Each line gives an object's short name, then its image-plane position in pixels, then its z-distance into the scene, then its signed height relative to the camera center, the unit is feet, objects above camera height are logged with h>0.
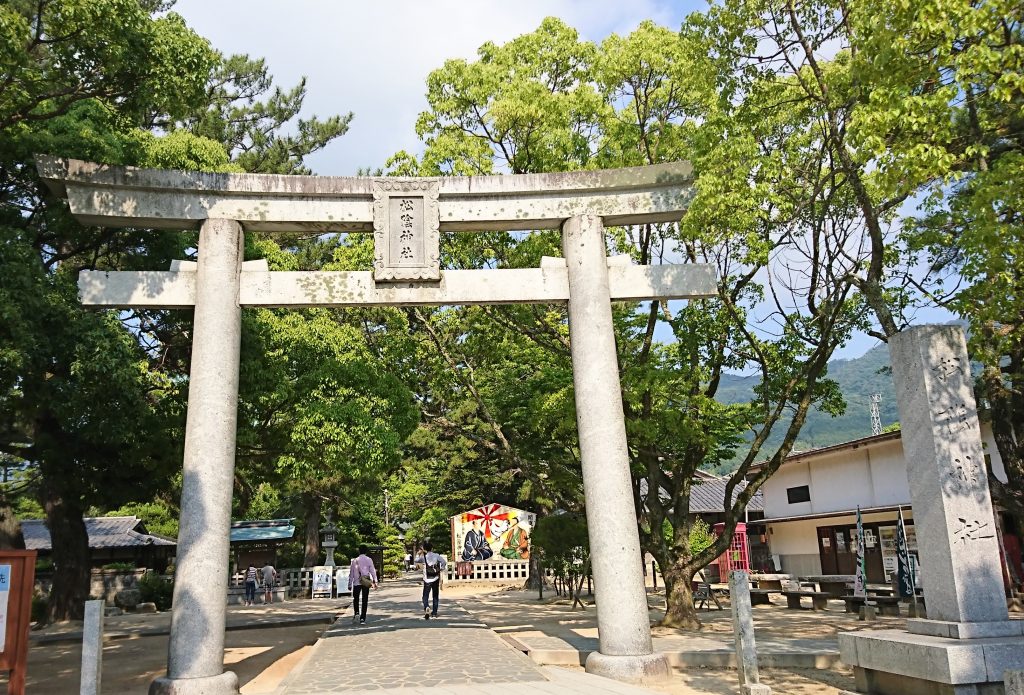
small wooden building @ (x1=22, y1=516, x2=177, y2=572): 90.48 -1.96
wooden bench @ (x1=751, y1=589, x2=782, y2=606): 63.98 -7.83
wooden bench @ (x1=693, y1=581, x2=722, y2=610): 59.31 -7.28
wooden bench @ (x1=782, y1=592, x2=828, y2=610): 57.62 -7.38
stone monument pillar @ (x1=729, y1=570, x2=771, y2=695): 23.86 -3.99
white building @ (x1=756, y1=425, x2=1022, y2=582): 72.69 -0.14
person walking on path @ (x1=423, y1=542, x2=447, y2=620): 50.06 -3.68
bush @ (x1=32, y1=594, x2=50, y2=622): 70.64 -7.38
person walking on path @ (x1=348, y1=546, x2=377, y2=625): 51.03 -3.88
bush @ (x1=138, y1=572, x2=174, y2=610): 80.89 -7.13
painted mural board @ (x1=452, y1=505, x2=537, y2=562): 96.63 -2.16
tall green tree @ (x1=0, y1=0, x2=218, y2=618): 31.35 +14.07
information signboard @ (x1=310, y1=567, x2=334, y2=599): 88.28 -7.14
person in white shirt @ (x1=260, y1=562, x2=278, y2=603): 86.02 -6.87
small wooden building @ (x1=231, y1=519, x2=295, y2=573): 92.73 -2.15
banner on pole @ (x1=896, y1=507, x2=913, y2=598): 50.08 -4.54
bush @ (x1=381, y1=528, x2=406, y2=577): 132.16 -6.28
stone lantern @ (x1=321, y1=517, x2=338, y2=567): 91.56 -2.37
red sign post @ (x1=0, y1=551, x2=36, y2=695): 23.11 -2.53
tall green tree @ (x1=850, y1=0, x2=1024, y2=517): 24.56 +13.68
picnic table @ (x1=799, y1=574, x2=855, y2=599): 59.29 -6.79
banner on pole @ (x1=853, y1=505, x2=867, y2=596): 50.04 -5.34
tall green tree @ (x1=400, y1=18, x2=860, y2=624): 41.33 +16.84
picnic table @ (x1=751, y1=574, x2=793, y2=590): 76.13 -7.72
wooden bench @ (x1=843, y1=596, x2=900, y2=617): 48.70 -6.74
